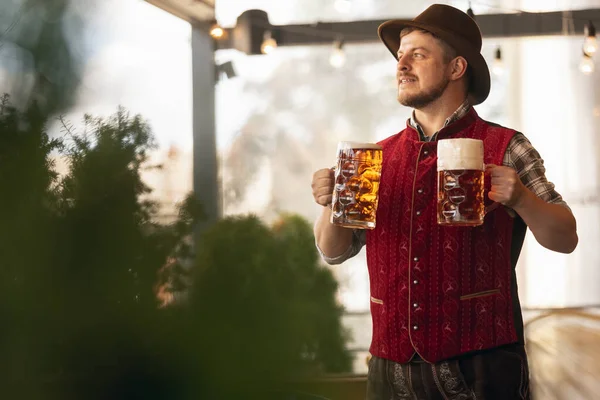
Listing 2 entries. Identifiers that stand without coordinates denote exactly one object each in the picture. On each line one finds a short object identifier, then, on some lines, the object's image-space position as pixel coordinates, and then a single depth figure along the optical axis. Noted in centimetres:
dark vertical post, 256
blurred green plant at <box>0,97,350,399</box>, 174
